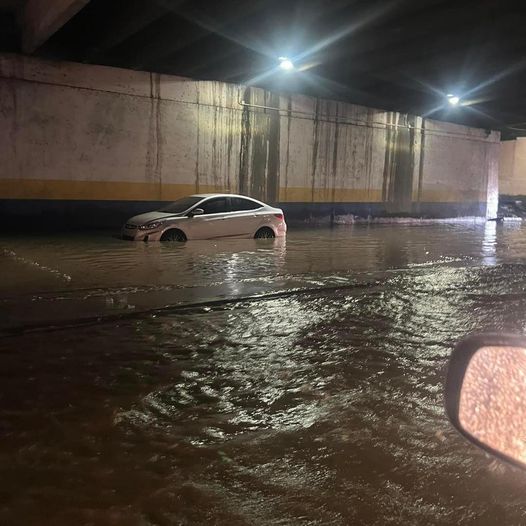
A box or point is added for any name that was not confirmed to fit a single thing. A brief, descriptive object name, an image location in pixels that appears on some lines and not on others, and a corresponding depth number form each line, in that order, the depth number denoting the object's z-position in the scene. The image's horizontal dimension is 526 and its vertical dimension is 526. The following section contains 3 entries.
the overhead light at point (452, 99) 23.18
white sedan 14.50
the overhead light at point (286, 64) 17.53
